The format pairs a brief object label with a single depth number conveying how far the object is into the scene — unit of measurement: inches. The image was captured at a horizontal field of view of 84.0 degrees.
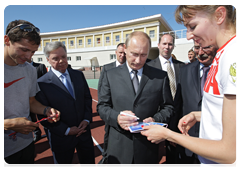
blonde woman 33.2
